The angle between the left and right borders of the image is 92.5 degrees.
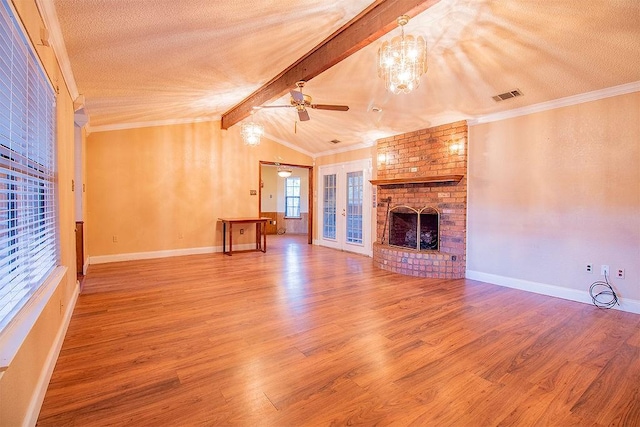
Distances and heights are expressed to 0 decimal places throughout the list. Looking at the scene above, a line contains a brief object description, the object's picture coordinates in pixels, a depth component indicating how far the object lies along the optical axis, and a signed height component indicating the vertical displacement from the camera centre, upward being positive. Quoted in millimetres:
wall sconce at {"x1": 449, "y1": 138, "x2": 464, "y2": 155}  4738 +947
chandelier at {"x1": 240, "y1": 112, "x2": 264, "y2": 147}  4801 +1153
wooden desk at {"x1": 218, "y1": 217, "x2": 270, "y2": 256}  6445 -528
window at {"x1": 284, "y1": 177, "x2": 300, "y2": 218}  11023 +317
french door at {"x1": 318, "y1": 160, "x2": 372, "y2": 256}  6766 -2
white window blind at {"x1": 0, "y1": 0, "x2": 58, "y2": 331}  1365 +232
